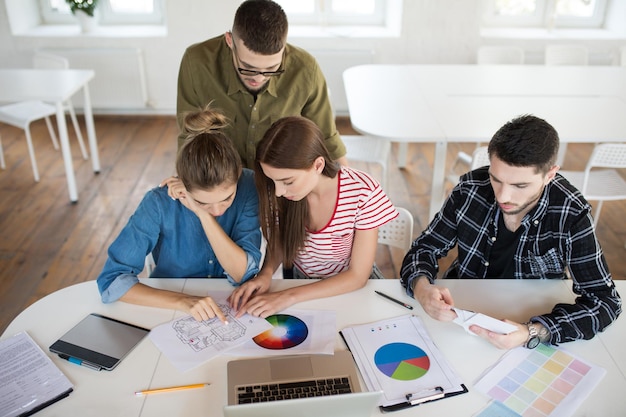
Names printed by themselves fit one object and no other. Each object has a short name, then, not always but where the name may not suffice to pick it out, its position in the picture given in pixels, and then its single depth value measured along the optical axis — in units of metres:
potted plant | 4.79
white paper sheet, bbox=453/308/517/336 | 1.53
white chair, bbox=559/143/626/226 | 2.84
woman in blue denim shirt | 1.66
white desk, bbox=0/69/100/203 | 3.50
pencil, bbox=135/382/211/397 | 1.40
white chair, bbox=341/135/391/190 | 3.33
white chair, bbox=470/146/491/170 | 2.77
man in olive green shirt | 2.16
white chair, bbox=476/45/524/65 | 4.51
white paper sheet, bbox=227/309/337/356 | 1.53
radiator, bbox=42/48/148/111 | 4.89
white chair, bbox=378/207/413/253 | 2.18
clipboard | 1.41
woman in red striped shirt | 1.68
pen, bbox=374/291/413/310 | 1.72
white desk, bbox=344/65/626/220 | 3.07
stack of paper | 1.37
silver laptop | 1.22
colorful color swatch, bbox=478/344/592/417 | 1.39
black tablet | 1.50
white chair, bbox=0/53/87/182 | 3.87
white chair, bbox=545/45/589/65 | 4.56
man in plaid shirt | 1.59
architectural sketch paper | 1.52
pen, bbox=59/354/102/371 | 1.47
